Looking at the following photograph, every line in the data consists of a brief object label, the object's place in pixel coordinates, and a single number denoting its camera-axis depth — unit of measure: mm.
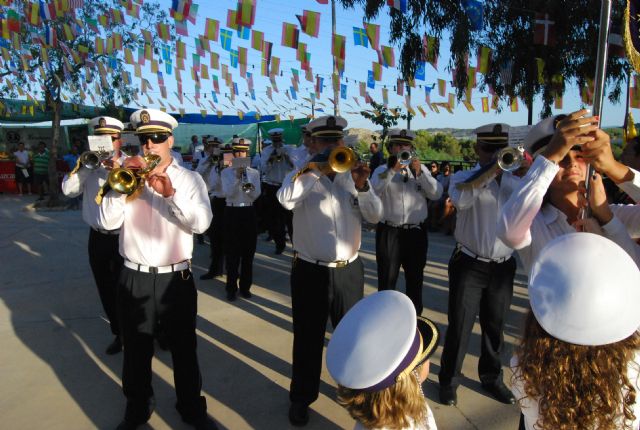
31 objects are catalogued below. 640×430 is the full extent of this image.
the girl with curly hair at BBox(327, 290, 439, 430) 1416
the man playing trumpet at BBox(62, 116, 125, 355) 4266
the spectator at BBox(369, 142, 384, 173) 11487
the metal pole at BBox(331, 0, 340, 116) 13453
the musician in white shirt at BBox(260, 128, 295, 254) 8617
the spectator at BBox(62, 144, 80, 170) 15758
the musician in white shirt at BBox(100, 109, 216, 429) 3041
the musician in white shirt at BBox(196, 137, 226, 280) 6918
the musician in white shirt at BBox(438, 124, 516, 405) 3387
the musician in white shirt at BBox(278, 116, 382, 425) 3277
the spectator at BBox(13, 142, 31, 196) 16086
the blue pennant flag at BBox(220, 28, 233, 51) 9938
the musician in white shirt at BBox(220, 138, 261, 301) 5973
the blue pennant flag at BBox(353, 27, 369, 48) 9375
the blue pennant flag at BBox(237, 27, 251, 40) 9512
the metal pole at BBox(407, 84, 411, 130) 14769
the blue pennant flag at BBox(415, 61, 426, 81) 9781
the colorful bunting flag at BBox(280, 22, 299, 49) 9609
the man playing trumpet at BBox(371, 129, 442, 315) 4836
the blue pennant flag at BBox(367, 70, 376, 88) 11127
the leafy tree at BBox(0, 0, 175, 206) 11633
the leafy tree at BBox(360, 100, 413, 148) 16984
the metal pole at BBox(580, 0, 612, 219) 1927
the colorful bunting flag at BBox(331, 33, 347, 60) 9742
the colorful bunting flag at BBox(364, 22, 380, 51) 9117
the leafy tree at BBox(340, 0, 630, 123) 8055
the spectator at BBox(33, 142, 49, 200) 15609
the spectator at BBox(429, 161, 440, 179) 10957
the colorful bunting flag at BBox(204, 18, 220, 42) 9835
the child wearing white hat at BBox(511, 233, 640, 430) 1244
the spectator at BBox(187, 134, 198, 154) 15039
